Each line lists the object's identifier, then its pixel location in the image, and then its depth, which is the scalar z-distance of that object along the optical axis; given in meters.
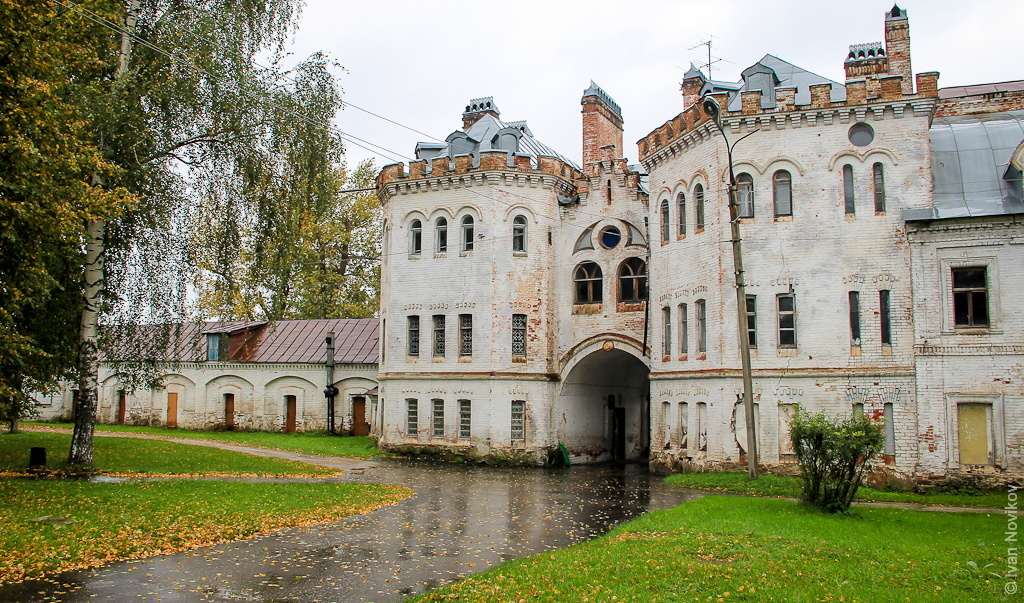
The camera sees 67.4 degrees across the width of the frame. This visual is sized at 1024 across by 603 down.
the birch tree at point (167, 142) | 17.98
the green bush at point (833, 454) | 13.61
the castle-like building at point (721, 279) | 19.31
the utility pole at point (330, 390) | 35.16
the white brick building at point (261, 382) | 35.38
